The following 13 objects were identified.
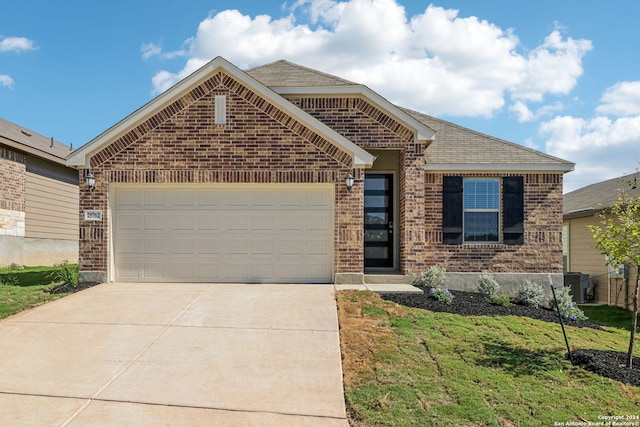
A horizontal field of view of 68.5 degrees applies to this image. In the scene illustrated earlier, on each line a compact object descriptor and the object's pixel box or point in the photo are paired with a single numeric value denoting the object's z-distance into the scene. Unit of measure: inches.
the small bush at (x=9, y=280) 450.7
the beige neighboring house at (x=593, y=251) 567.2
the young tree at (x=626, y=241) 262.5
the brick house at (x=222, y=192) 422.3
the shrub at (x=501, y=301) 397.7
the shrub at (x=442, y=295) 378.3
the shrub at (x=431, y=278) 433.4
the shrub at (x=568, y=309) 383.9
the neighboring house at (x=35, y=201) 606.2
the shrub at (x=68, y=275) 414.3
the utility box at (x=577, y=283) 612.1
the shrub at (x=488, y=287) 437.1
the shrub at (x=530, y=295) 424.5
